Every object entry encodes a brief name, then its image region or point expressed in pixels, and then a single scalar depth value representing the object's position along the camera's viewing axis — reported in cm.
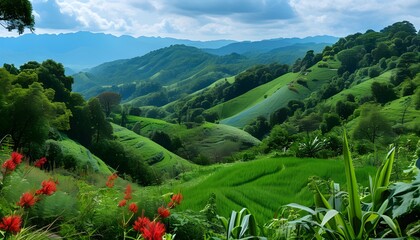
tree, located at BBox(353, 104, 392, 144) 5738
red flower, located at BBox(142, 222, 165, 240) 216
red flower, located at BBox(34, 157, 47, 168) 487
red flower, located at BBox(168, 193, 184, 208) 392
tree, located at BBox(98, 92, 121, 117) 9612
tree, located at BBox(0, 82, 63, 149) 2638
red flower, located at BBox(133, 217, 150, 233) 288
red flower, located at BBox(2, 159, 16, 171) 350
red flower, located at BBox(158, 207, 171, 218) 363
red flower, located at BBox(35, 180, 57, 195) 338
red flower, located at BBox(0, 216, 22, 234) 256
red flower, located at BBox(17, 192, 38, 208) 304
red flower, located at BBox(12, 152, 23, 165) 355
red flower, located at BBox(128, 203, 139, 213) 360
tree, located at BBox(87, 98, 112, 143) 5312
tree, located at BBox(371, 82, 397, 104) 8556
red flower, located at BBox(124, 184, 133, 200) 420
